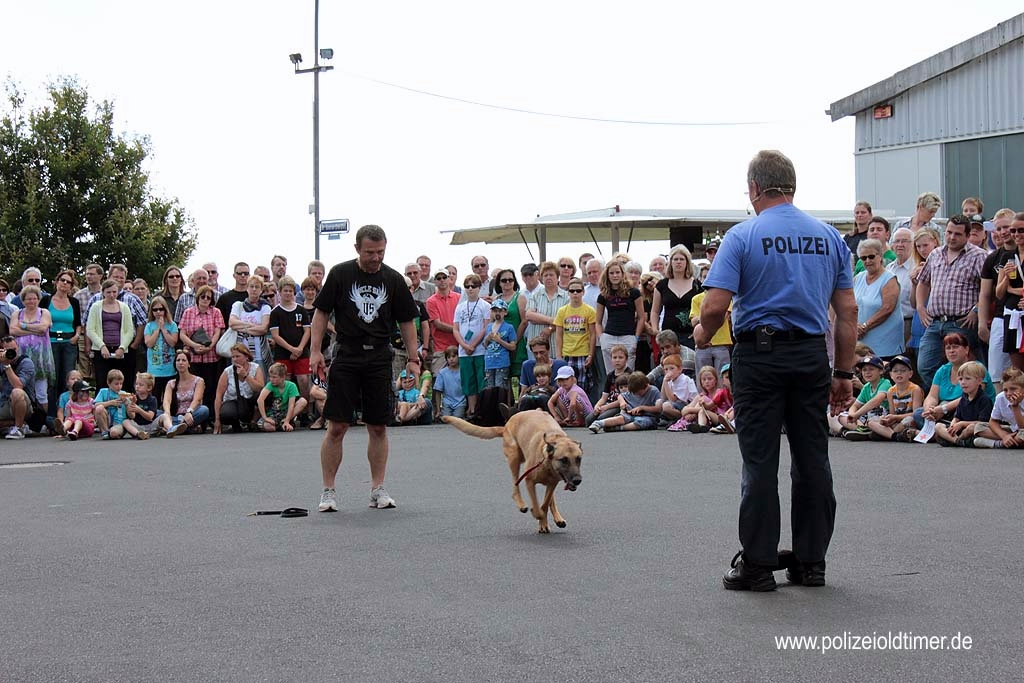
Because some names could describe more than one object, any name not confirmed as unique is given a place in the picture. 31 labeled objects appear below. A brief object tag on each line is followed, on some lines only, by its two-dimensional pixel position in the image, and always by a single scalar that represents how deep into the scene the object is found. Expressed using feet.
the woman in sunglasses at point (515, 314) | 61.72
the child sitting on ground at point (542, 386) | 56.49
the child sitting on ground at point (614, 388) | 54.90
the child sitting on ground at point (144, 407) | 60.18
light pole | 113.19
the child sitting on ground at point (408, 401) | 61.77
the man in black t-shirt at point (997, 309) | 42.01
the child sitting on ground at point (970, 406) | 41.60
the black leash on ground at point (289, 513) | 30.32
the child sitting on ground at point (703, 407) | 50.52
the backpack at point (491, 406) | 60.34
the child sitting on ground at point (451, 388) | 62.90
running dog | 26.63
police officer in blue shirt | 20.27
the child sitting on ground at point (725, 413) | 49.32
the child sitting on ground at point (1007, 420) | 39.91
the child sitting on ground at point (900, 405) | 44.29
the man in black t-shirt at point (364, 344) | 31.53
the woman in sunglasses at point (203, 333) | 62.34
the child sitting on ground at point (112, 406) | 59.82
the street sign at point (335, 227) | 97.50
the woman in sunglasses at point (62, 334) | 63.52
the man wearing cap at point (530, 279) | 62.39
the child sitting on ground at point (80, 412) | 60.39
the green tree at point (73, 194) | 130.72
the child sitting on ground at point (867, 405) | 45.47
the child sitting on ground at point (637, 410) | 53.26
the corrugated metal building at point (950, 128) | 86.02
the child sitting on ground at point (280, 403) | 60.39
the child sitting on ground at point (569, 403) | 55.88
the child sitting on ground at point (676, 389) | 52.95
